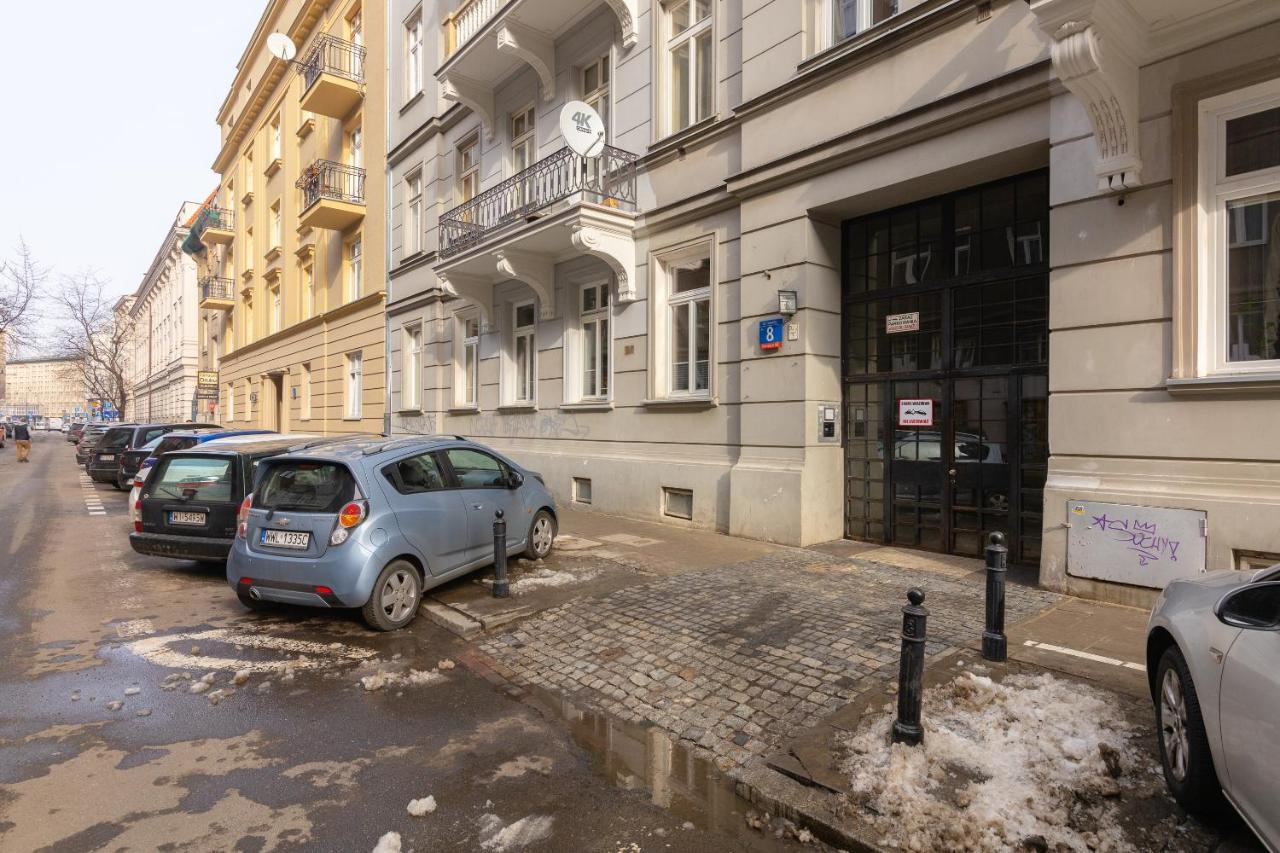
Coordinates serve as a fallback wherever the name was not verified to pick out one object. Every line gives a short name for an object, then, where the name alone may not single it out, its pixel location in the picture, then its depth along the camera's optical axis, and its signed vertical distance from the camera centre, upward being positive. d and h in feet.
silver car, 7.75 -3.44
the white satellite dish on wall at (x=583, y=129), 35.40 +15.13
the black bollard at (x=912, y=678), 11.92 -4.39
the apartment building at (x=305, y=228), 67.72 +22.77
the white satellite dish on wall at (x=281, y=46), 77.15 +41.72
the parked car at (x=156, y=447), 29.08 -1.66
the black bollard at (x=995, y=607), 15.60 -4.17
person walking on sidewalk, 96.99 -2.46
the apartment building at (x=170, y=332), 153.58 +22.78
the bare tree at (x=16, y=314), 93.25 +14.56
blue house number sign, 29.63 +3.71
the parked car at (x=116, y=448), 57.88 -2.19
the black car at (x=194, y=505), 25.85 -3.06
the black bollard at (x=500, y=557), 22.33 -4.34
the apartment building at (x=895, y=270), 18.93 +5.98
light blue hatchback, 19.17 -3.08
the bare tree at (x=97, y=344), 152.66 +18.25
